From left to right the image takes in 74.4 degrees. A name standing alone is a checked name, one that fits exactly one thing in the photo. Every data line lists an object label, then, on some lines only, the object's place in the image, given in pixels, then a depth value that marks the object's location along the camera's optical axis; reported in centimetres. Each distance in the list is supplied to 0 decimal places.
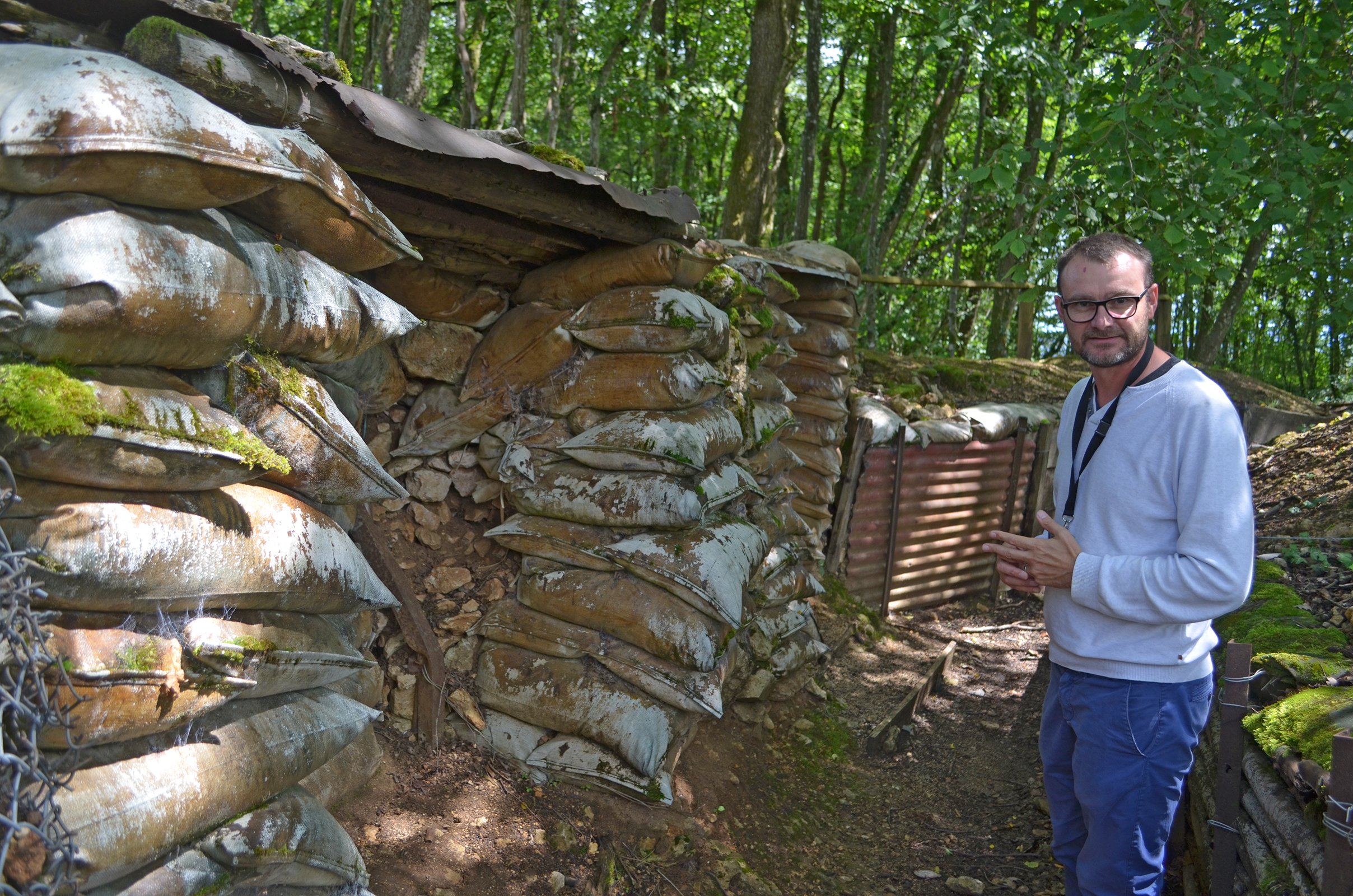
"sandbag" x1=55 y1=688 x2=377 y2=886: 160
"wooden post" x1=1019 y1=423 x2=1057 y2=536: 793
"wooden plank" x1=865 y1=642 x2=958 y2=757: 469
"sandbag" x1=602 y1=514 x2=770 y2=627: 340
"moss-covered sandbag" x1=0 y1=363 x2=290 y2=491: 159
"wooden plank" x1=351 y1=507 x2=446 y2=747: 334
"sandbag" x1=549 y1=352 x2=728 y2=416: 364
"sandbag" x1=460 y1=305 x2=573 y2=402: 371
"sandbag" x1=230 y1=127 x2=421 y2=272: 206
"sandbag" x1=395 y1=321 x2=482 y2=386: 361
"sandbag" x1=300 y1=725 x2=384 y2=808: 263
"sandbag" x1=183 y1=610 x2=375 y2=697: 186
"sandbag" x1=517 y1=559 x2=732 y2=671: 333
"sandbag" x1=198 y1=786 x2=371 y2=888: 186
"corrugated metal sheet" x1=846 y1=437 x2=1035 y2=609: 666
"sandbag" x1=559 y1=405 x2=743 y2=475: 352
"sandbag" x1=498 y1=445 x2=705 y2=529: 349
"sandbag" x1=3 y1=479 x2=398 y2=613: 165
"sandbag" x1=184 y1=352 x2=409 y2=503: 204
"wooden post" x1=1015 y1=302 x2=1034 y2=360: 1012
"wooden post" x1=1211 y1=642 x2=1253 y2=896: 262
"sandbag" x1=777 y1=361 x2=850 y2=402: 595
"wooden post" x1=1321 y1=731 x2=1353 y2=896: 193
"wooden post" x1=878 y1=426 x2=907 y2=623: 672
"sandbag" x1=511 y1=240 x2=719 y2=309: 364
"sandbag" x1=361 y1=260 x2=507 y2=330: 347
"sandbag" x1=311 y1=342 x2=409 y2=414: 274
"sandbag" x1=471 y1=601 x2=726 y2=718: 333
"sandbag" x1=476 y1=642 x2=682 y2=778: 323
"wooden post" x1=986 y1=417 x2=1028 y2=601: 768
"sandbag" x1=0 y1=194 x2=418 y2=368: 162
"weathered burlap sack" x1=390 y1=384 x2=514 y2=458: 364
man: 210
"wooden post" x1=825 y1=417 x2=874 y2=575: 641
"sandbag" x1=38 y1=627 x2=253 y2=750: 161
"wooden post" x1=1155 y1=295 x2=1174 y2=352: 835
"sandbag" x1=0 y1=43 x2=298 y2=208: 158
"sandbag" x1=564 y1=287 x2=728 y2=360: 362
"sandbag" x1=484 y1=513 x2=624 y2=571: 349
